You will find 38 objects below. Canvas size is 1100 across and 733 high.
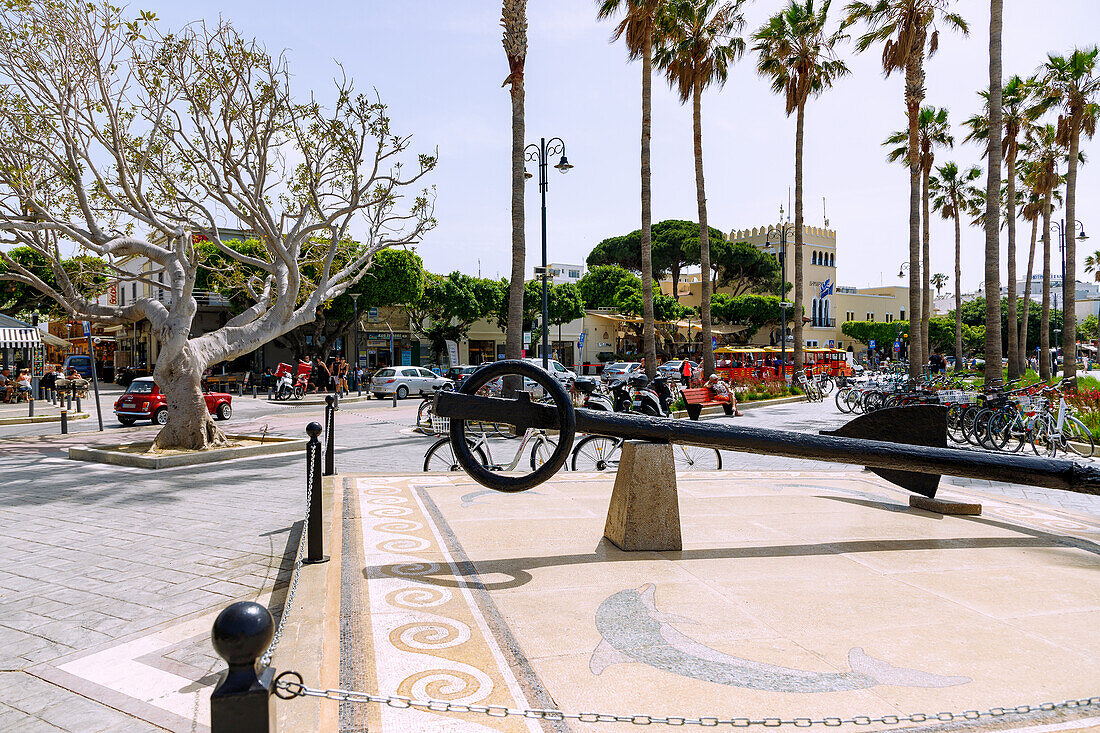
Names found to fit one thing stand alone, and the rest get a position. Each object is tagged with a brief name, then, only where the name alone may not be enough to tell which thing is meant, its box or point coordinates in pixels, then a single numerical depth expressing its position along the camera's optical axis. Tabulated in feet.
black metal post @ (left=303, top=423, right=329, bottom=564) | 15.30
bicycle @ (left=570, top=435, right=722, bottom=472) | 29.43
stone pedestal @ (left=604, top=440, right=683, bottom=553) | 16.58
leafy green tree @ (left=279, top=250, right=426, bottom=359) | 118.21
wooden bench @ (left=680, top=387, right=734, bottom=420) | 43.19
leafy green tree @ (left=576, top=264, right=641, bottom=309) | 177.88
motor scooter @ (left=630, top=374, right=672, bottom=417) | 31.78
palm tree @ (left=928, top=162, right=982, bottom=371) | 121.89
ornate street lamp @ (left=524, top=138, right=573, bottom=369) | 60.88
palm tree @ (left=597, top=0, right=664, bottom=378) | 63.31
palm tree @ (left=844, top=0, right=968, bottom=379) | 63.98
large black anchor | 14.66
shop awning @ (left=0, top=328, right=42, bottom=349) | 81.61
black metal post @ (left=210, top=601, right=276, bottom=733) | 5.01
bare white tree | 37.45
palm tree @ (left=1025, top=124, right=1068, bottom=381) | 91.99
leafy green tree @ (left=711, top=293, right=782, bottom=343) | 174.50
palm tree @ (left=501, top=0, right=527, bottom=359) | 45.06
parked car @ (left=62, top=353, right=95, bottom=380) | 128.77
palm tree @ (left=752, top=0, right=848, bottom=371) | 79.61
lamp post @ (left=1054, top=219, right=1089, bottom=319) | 105.29
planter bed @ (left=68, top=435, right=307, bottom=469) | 34.63
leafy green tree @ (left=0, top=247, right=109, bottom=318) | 116.57
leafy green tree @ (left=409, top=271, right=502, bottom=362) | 133.80
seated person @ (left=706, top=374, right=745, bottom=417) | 58.95
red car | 58.44
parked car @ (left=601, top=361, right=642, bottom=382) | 103.06
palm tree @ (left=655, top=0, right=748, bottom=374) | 70.69
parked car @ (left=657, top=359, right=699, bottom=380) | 99.94
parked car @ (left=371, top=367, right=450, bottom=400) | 91.97
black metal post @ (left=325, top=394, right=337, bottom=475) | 24.30
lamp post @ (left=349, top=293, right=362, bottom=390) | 112.98
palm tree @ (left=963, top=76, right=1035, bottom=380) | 82.23
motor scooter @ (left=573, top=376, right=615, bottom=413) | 31.86
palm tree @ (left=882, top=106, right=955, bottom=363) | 100.17
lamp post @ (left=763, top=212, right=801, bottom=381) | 97.73
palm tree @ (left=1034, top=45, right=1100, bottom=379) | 71.92
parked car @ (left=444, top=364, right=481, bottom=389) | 96.36
